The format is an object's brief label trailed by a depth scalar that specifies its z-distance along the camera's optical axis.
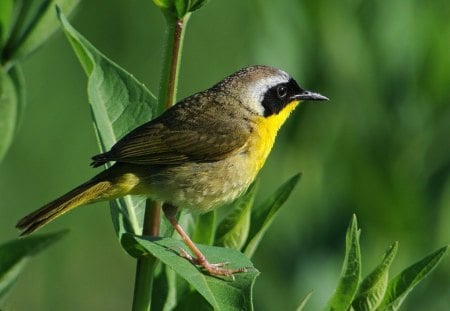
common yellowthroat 5.66
